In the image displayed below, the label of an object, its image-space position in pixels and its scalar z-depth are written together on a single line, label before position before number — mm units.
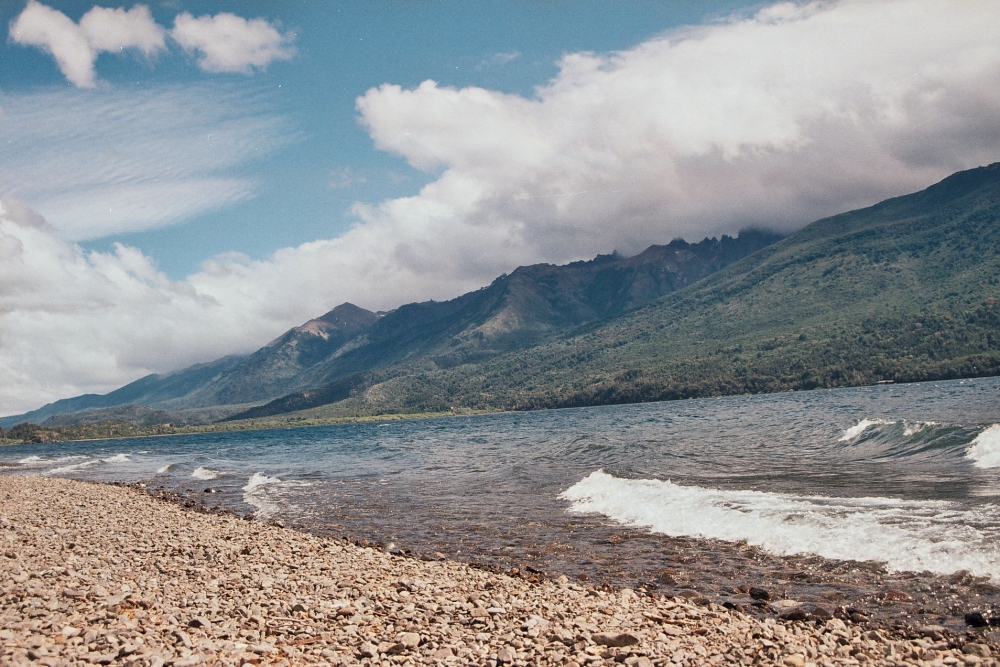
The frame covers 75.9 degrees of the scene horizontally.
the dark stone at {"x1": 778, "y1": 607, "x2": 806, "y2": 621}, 12000
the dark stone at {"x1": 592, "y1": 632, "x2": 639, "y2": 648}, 10195
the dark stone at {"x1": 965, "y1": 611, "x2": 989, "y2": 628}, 11250
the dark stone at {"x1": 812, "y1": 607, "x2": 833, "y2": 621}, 12055
